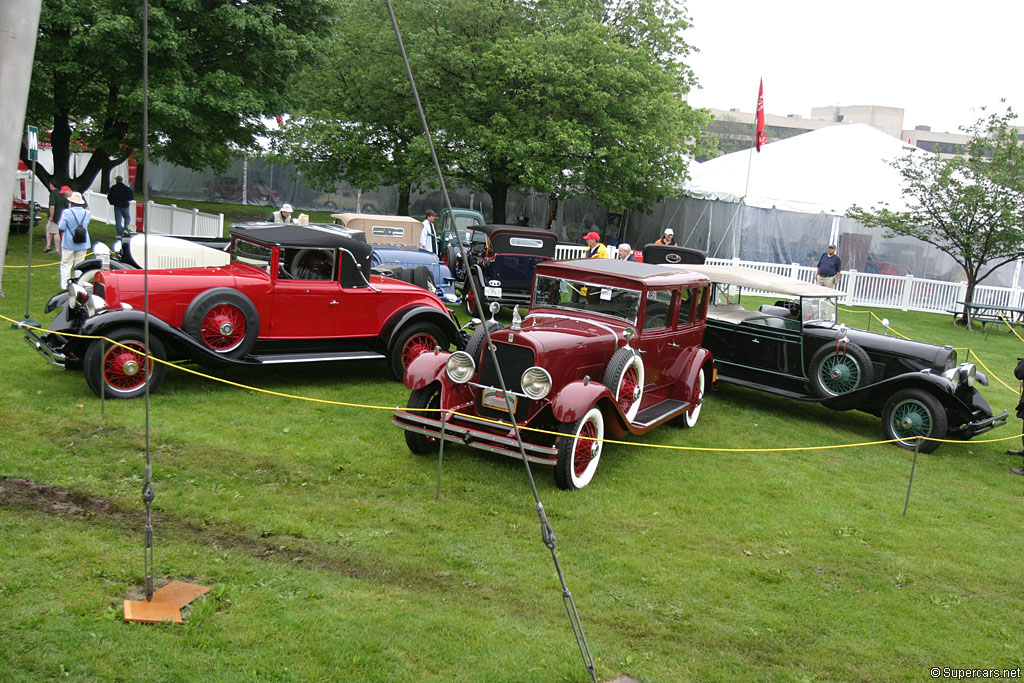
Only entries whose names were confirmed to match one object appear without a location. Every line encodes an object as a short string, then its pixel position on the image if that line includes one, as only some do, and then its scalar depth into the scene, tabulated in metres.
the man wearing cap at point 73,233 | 12.83
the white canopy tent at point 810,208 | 24.64
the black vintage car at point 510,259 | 15.80
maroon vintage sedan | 7.03
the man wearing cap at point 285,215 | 13.92
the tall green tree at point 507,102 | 21.30
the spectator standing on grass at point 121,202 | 19.22
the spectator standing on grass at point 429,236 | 17.12
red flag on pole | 24.86
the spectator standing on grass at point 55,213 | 17.16
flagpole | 24.88
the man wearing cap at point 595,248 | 13.85
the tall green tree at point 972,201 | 20.36
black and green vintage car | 9.22
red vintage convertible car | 8.27
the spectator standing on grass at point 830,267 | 19.86
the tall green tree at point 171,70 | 16.34
